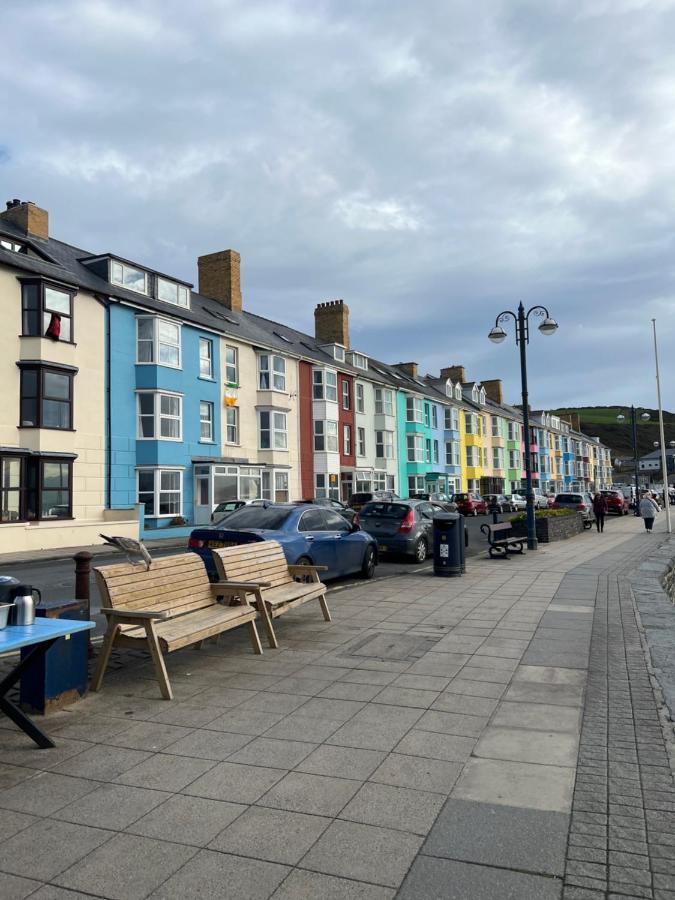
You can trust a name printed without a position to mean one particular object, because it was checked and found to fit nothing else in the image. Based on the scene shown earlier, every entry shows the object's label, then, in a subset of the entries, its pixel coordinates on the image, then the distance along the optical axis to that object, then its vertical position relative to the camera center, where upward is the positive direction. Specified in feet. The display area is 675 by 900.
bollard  23.16 -2.37
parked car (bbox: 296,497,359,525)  85.31 -1.19
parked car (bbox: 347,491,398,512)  113.80 -0.10
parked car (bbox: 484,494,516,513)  161.17 -2.38
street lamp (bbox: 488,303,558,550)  60.18 +13.99
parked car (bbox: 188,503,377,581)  32.73 -1.86
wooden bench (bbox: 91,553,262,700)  18.08 -3.10
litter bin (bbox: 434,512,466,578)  42.27 -3.52
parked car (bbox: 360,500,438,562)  51.08 -2.34
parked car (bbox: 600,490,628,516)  138.41 -2.58
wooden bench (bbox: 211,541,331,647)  23.34 -2.97
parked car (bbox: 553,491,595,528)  101.81 -1.83
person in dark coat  87.56 -2.60
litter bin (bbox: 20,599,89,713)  16.76 -4.22
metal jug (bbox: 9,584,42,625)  15.07 -2.31
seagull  19.30 -1.34
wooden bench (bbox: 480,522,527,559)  55.47 -3.95
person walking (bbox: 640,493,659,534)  87.04 -3.01
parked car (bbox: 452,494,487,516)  144.36 -2.36
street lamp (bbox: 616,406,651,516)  134.04 +14.04
